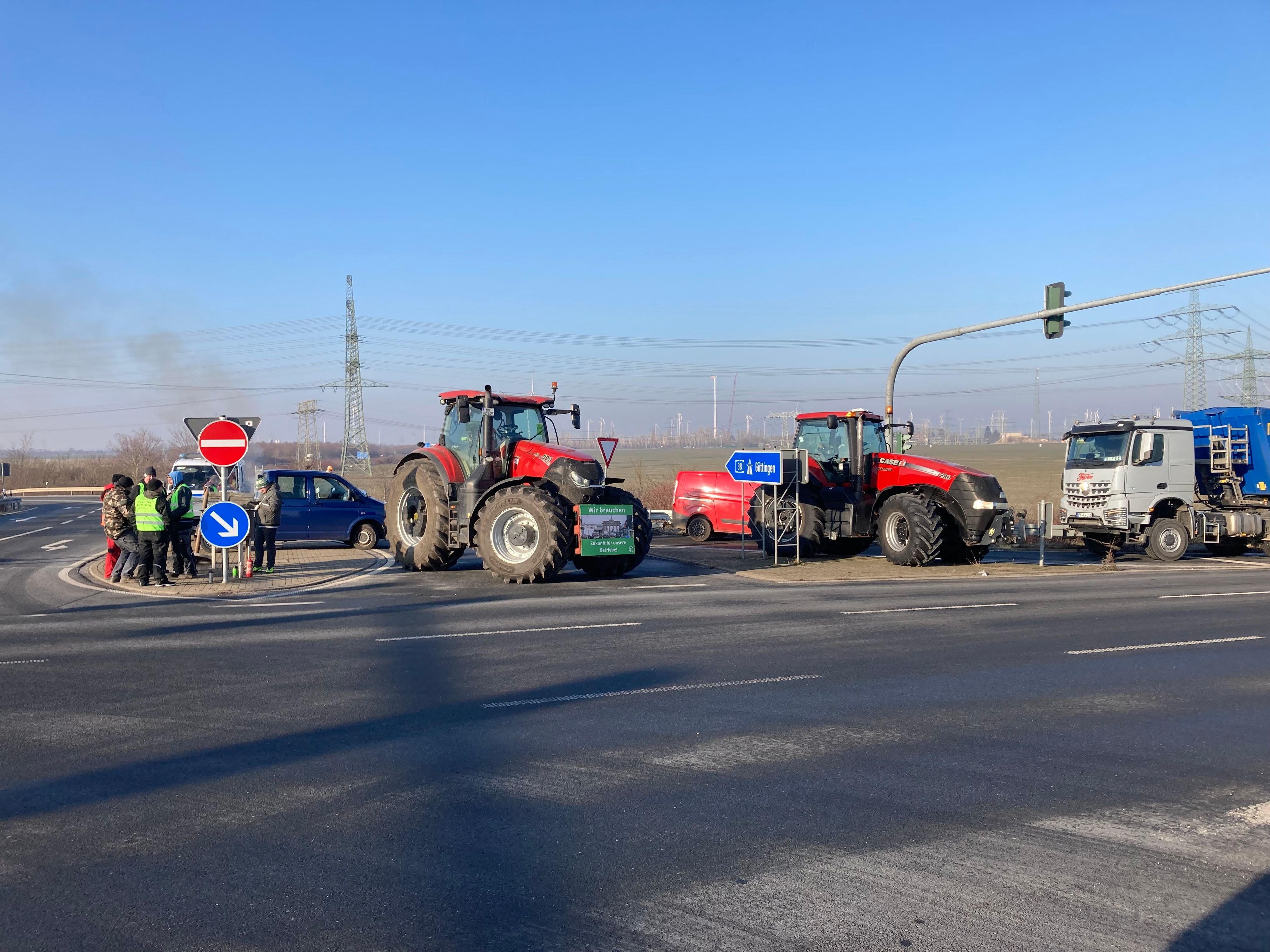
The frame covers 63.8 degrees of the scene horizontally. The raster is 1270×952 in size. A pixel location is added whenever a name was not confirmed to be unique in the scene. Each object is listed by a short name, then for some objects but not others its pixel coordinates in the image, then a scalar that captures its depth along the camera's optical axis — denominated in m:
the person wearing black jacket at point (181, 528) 15.66
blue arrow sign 14.84
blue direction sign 18.28
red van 24.95
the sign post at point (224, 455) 14.88
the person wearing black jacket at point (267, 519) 16.88
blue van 21.47
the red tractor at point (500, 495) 15.29
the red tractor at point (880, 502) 18.38
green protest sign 15.53
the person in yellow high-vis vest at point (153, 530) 15.12
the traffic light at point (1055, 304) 22.17
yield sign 20.77
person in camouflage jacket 15.50
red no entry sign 15.19
